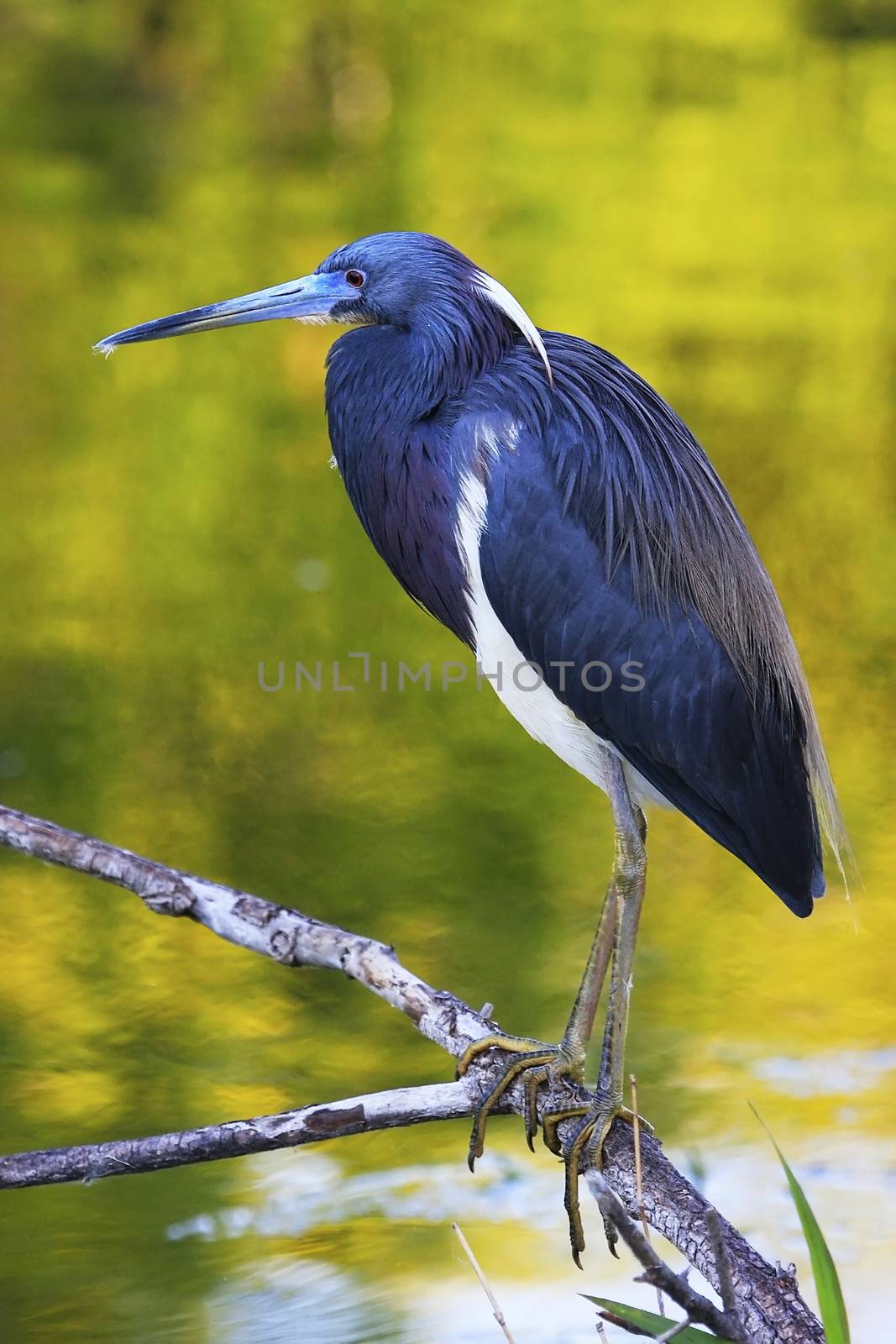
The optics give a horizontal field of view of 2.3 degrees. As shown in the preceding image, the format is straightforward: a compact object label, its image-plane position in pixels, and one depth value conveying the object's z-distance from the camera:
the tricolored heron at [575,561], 8.42
